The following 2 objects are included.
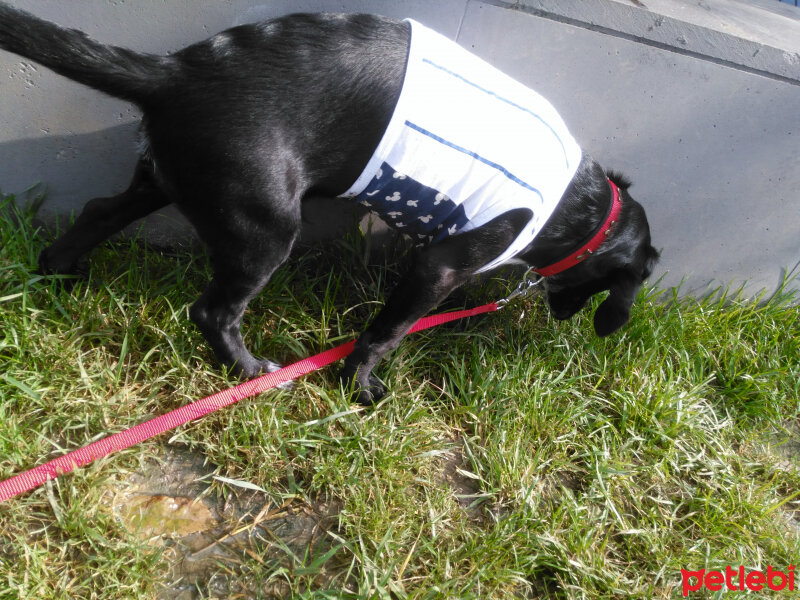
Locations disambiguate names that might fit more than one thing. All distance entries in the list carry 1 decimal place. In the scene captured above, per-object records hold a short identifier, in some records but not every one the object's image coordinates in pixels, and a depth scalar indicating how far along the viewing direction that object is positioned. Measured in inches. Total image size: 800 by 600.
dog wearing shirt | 19.8
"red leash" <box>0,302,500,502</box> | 20.4
